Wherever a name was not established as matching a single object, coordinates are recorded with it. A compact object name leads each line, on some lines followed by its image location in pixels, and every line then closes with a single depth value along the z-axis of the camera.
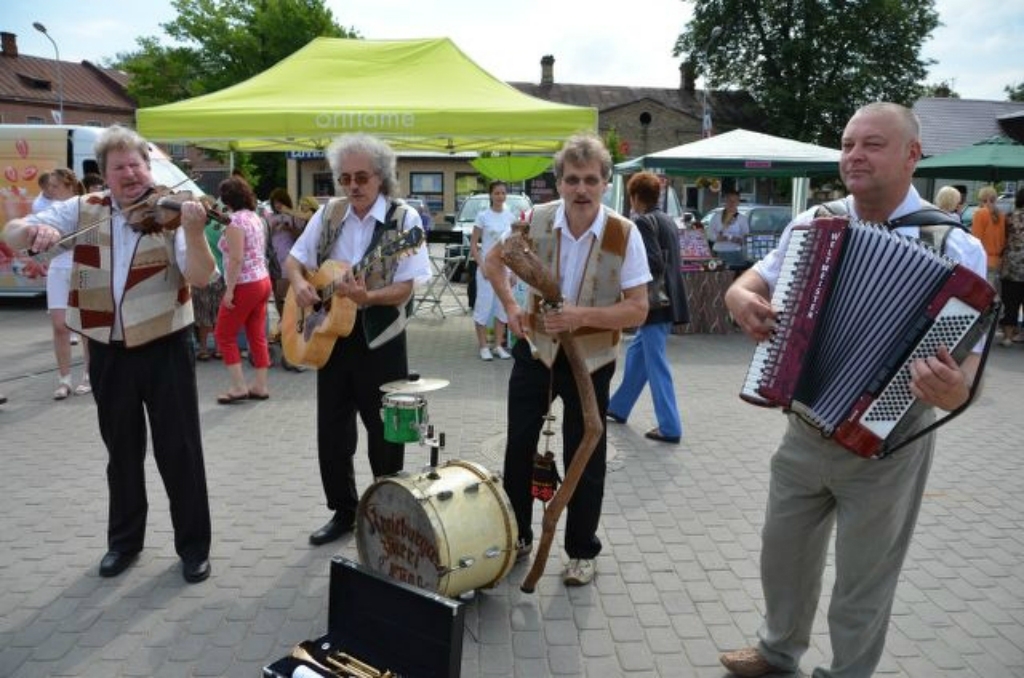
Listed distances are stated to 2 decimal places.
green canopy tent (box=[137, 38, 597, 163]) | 8.52
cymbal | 3.24
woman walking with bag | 5.83
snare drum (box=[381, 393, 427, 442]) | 3.29
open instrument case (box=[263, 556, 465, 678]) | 2.53
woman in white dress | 8.78
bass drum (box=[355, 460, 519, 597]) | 3.04
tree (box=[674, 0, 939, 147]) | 38.22
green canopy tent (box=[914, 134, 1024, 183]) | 12.34
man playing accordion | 2.35
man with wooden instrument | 3.29
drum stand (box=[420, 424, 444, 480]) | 3.22
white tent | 11.18
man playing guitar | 3.74
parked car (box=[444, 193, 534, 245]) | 15.55
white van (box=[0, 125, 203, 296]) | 11.28
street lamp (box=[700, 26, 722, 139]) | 24.31
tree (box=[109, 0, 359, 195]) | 34.72
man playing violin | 3.40
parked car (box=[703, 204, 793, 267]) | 15.07
